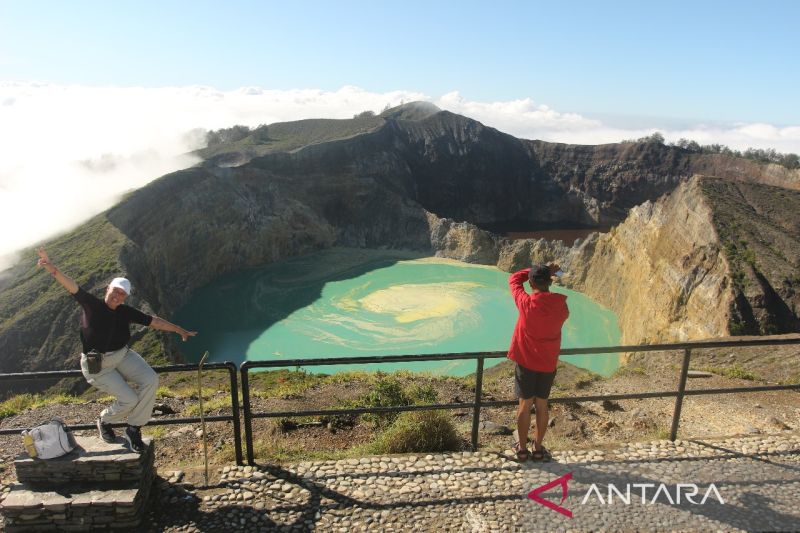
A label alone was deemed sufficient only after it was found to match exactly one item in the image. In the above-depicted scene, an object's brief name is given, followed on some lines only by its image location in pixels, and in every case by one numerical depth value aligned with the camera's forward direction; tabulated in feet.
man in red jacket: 16.94
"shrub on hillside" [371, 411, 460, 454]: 19.77
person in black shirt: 15.44
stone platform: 14.52
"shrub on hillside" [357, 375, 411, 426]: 35.55
